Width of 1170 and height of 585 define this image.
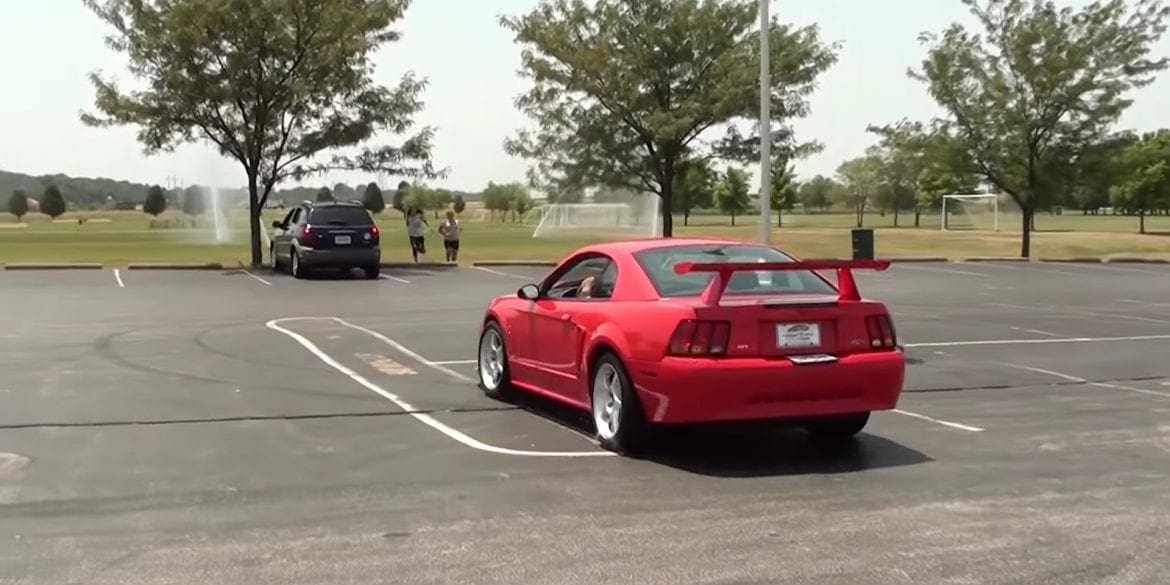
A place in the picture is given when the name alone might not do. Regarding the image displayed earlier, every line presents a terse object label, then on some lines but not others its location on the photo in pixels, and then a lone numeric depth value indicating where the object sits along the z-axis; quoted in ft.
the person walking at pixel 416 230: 108.78
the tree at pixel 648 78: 110.11
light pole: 55.72
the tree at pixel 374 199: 277.48
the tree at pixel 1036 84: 128.06
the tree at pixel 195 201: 177.71
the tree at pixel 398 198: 334.44
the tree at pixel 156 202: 276.62
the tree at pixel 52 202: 287.28
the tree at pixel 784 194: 345.84
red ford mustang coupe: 24.53
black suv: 87.20
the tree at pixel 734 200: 331.36
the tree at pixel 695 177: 117.19
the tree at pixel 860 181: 389.39
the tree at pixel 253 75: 97.14
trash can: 41.78
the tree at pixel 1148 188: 254.06
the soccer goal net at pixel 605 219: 174.60
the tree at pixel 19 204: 284.61
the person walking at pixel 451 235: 108.47
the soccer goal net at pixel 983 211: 246.27
